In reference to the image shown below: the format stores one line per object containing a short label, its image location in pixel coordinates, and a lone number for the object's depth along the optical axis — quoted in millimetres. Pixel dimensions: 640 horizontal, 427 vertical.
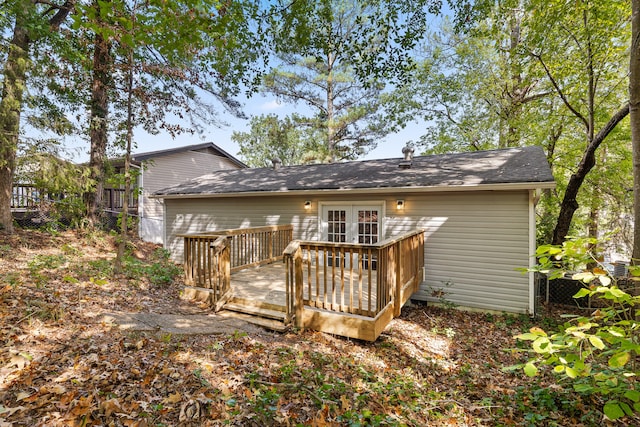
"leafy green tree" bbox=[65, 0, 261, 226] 4145
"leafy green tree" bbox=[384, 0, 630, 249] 7355
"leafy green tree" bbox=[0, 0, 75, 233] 7027
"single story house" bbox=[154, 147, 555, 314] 6035
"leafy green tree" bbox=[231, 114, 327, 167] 18788
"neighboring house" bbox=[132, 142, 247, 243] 13648
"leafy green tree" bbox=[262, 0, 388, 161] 16641
